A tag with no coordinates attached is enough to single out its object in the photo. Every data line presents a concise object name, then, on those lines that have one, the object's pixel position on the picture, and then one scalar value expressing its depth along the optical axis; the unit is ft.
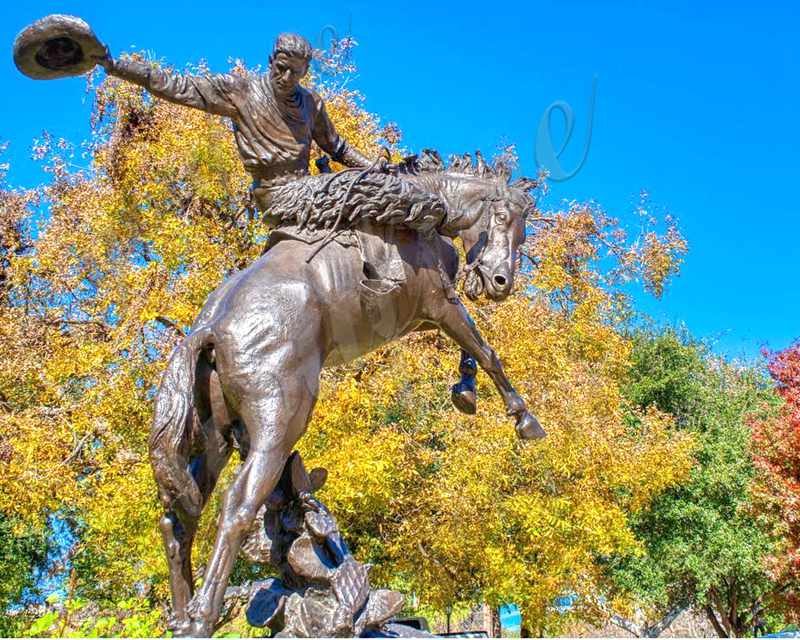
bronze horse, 12.67
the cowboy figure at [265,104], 15.51
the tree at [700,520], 67.36
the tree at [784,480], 50.65
